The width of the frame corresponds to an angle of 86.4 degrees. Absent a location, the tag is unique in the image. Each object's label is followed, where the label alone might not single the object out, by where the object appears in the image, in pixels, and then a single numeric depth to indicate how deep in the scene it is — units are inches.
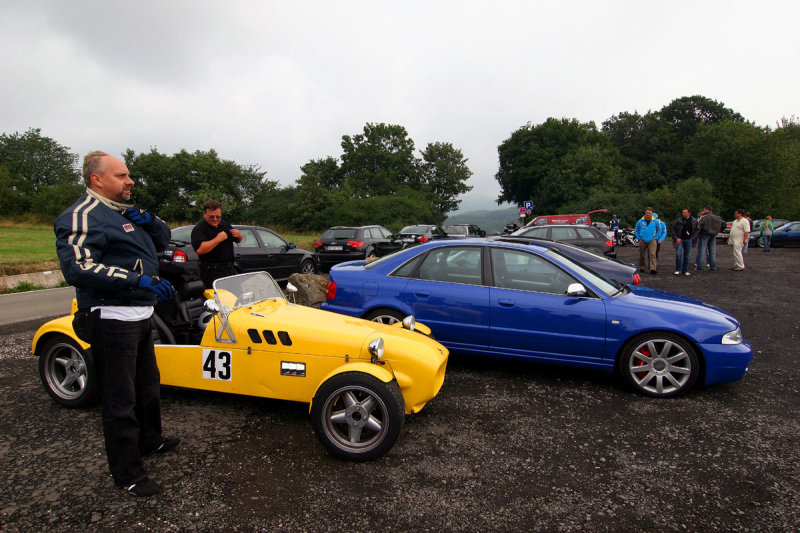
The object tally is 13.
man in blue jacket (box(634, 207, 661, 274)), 499.8
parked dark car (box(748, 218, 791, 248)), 894.8
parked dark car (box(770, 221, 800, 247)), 856.9
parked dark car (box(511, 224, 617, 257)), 512.9
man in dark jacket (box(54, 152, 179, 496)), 92.3
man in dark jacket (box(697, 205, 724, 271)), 480.4
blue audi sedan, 159.9
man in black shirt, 201.6
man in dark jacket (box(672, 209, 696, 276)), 480.7
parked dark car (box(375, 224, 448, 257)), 617.0
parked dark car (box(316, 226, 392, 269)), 558.3
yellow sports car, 114.7
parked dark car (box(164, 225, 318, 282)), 370.6
